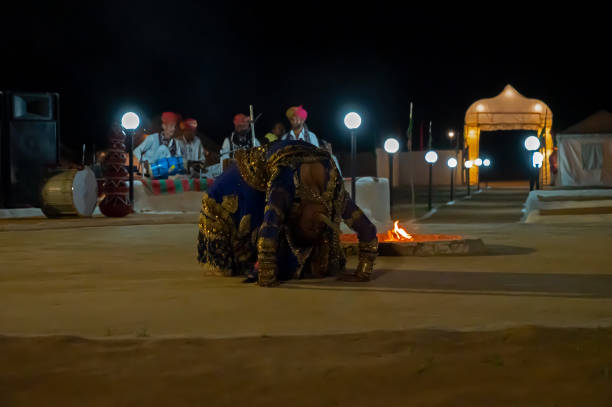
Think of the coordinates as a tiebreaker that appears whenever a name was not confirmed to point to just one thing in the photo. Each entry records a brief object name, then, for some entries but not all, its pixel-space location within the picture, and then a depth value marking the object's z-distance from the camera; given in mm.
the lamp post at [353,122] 10062
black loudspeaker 13594
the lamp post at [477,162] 32931
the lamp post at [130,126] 12164
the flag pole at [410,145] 34406
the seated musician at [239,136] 13422
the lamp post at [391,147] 12727
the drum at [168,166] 14016
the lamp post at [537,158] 17719
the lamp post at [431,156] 18328
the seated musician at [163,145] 14648
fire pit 6914
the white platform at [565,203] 11980
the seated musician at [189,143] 14945
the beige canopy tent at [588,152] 30639
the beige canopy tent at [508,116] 32906
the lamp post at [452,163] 22778
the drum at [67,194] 11781
